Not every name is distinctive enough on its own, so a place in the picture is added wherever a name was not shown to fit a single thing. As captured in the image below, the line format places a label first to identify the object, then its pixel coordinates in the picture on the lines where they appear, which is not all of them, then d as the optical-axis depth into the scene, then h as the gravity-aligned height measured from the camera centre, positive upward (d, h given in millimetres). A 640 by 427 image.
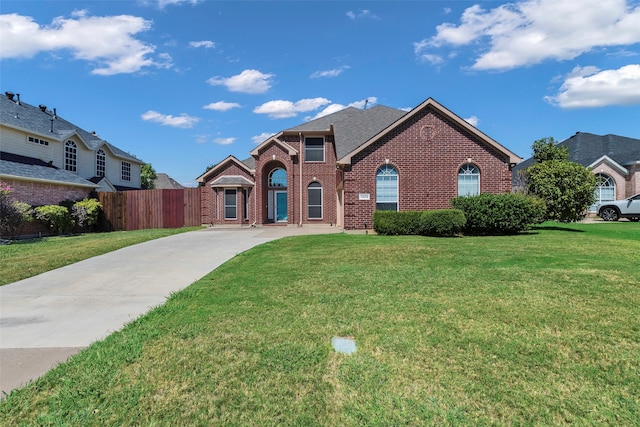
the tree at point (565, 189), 15039 +748
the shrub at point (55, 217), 17359 -264
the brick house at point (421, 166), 16219 +1975
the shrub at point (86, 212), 19516 -22
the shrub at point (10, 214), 14617 -67
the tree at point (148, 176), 50656 +5125
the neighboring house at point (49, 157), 18094 +3650
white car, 20141 -193
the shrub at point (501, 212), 13492 -181
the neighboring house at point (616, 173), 25000 +2393
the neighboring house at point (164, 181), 57625 +4929
